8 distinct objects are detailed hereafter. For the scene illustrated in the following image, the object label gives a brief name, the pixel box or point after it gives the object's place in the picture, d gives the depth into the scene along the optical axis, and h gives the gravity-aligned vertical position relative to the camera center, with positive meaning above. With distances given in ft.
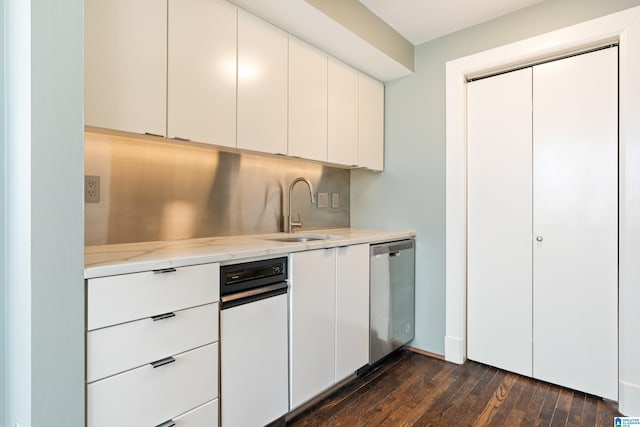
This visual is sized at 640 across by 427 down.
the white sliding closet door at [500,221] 7.56 -0.15
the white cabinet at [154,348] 3.57 -1.58
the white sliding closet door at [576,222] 6.58 -0.14
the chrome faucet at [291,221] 8.23 -0.17
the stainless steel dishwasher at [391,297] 7.59 -1.98
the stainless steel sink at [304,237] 7.60 -0.54
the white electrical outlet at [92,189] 5.23 +0.37
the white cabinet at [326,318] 5.77 -1.96
